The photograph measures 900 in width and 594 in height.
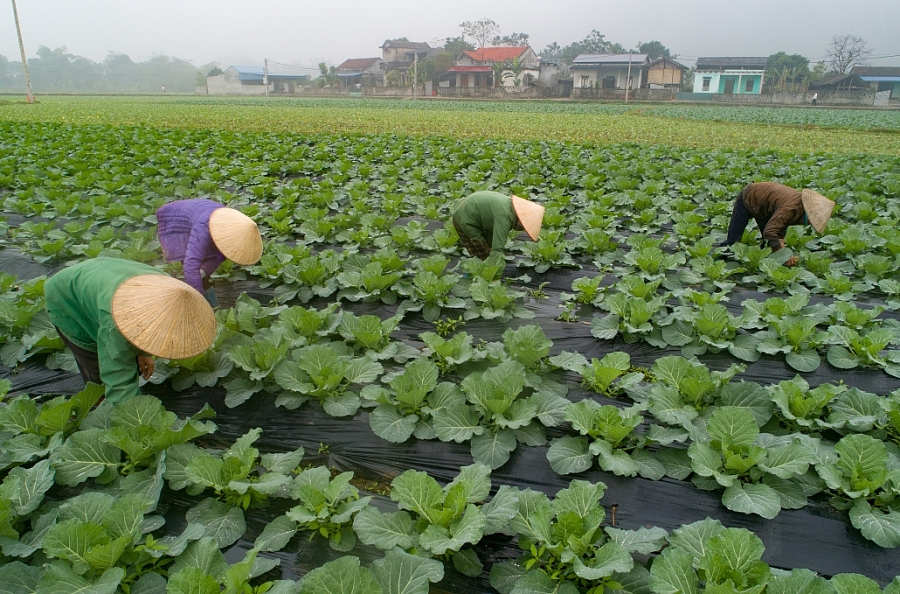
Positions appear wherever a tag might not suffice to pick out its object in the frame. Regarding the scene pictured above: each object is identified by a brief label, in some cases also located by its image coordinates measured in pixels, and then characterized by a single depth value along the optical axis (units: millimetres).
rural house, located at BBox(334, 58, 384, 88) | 64438
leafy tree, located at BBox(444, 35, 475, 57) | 82562
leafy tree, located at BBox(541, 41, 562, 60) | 113438
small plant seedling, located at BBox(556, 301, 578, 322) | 4848
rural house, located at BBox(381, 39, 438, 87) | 63772
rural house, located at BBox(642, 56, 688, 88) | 53531
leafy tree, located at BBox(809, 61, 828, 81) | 67938
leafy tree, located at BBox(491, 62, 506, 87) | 54500
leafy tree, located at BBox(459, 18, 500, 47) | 85881
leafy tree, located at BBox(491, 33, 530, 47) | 96812
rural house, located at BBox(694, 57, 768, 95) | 54250
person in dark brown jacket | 5730
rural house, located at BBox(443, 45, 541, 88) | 54147
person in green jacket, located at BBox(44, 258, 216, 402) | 2809
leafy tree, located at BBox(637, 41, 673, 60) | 89500
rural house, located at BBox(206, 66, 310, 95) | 69062
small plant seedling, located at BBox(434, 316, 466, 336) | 4633
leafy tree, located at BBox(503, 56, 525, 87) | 52594
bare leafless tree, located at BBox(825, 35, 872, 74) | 74125
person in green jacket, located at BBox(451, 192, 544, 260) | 5211
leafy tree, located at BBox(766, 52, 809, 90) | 63906
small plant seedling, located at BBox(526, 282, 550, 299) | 5359
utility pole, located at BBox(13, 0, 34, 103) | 35859
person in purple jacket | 4172
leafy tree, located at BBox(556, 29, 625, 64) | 95712
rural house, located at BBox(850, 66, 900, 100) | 50825
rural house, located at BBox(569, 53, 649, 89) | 51969
